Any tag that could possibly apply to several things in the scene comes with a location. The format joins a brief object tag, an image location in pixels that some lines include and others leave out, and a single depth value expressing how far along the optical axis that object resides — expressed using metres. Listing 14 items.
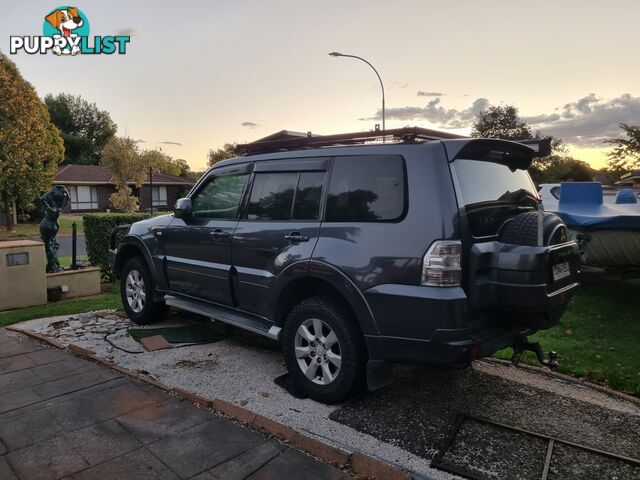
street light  18.19
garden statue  8.33
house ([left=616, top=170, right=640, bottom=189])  39.06
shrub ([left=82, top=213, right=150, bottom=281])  9.20
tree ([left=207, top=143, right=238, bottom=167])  58.69
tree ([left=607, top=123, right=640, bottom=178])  41.78
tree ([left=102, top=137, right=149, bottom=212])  36.19
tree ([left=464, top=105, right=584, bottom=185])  48.97
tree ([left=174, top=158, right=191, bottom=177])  67.82
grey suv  3.13
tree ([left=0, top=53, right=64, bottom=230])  25.73
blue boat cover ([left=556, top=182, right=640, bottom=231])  6.24
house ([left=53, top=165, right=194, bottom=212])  43.28
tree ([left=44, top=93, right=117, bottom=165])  58.16
